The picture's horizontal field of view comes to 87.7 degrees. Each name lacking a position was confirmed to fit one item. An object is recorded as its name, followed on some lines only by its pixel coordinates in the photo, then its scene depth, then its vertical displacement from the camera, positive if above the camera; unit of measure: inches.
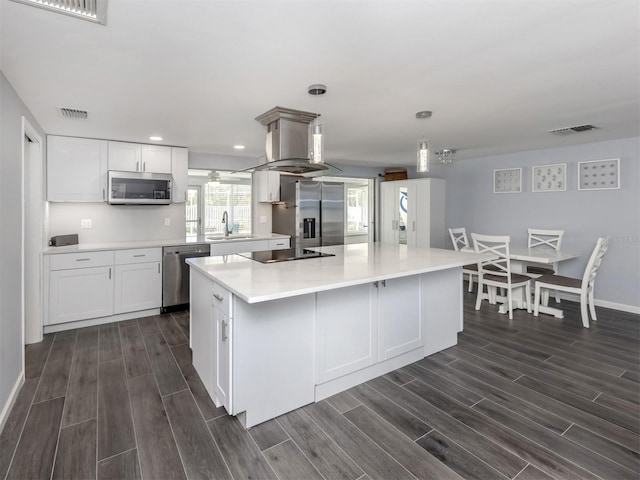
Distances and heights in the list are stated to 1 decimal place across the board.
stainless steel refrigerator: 217.6 +14.4
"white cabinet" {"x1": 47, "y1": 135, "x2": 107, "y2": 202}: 151.2 +30.3
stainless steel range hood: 110.6 +32.1
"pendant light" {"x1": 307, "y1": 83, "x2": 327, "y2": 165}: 95.5 +28.8
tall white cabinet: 246.2 +16.9
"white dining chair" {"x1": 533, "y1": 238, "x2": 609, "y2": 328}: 147.2 -23.4
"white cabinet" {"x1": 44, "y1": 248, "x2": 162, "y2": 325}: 139.6 -22.2
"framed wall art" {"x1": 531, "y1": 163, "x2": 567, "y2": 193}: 187.8 +32.5
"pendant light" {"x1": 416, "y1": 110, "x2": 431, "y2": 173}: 112.0 +26.0
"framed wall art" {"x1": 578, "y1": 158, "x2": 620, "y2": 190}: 169.8 +31.1
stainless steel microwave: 160.1 +22.9
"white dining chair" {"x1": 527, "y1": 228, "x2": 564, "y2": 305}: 180.9 -5.4
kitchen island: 77.6 -24.9
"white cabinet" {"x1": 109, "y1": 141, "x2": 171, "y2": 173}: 163.9 +39.0
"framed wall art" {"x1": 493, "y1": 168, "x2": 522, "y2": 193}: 207.8 +34.2
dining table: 158.7 -12.5
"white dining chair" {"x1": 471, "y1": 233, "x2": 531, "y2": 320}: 160.9 -21.4
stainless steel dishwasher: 164.4 -20.5
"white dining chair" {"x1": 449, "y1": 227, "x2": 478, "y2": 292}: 193.0 -20.5
